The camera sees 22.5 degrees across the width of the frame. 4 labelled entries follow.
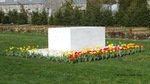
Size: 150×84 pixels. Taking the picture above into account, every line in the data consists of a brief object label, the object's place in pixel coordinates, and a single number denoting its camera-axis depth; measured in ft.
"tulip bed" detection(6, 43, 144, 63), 44.11
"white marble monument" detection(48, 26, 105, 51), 51.78
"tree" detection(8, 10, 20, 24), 172.86
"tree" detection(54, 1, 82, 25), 141.38
